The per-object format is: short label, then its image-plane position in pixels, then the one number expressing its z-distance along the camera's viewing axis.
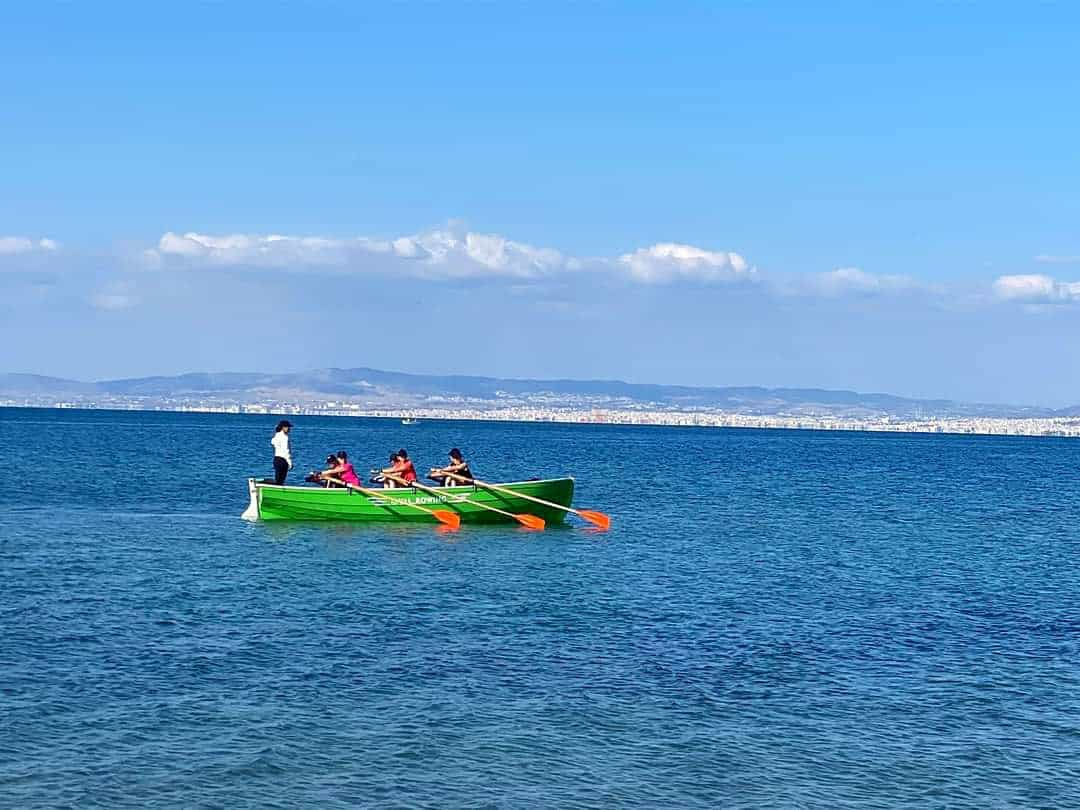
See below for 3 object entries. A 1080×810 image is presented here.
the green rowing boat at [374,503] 47.97
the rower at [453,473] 49.53
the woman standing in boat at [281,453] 47.07
